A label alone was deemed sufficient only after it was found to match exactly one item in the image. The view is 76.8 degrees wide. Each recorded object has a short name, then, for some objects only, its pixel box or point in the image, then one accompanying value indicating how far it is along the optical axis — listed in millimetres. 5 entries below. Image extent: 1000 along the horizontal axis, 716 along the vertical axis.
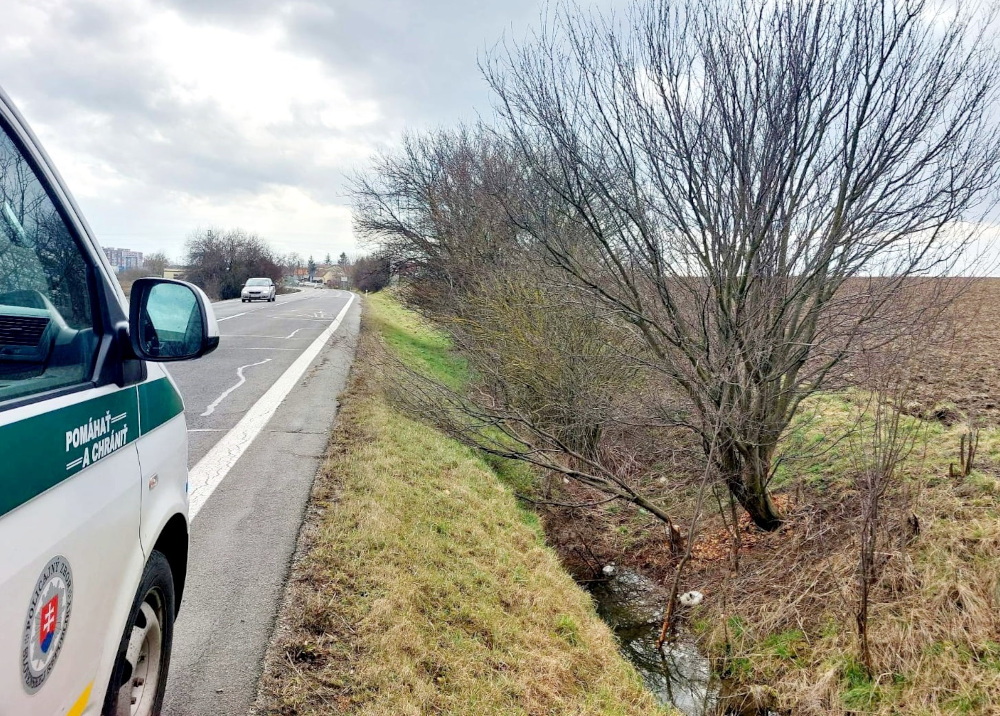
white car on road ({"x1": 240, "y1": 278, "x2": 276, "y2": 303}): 32750
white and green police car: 1253
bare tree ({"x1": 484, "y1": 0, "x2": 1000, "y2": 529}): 6402
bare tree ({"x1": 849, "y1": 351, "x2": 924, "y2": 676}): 5414
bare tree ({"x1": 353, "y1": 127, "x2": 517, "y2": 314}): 13141
